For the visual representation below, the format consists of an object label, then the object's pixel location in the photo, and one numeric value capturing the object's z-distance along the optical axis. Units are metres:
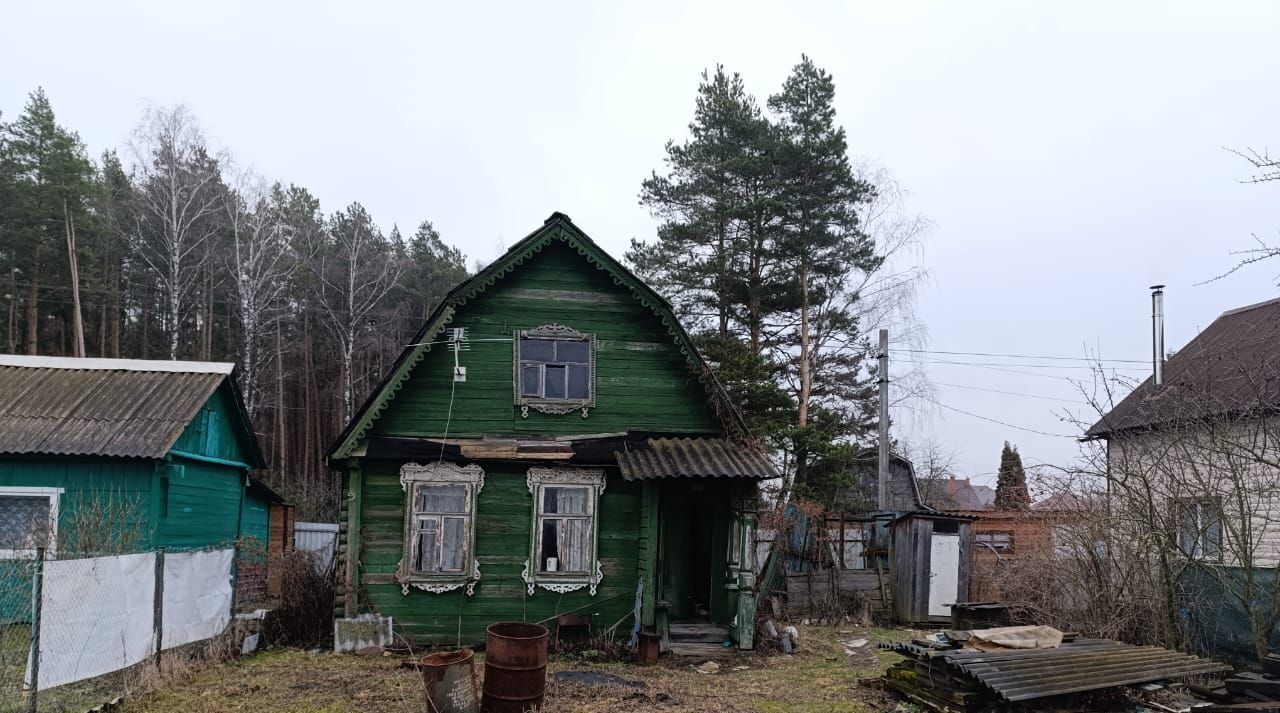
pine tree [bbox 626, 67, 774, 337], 24.72
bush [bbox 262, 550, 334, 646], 12.16
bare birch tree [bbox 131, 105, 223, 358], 27.09
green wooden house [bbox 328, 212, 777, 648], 11.87
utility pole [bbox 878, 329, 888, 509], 19.97
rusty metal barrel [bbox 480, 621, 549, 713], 7.96
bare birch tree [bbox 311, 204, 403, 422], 31.38
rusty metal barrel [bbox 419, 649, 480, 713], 7.46
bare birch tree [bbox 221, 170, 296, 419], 28.41
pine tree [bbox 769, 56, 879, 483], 24.31
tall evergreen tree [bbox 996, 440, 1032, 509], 13.89
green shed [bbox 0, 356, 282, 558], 12.63
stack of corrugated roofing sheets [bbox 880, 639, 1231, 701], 7.96
